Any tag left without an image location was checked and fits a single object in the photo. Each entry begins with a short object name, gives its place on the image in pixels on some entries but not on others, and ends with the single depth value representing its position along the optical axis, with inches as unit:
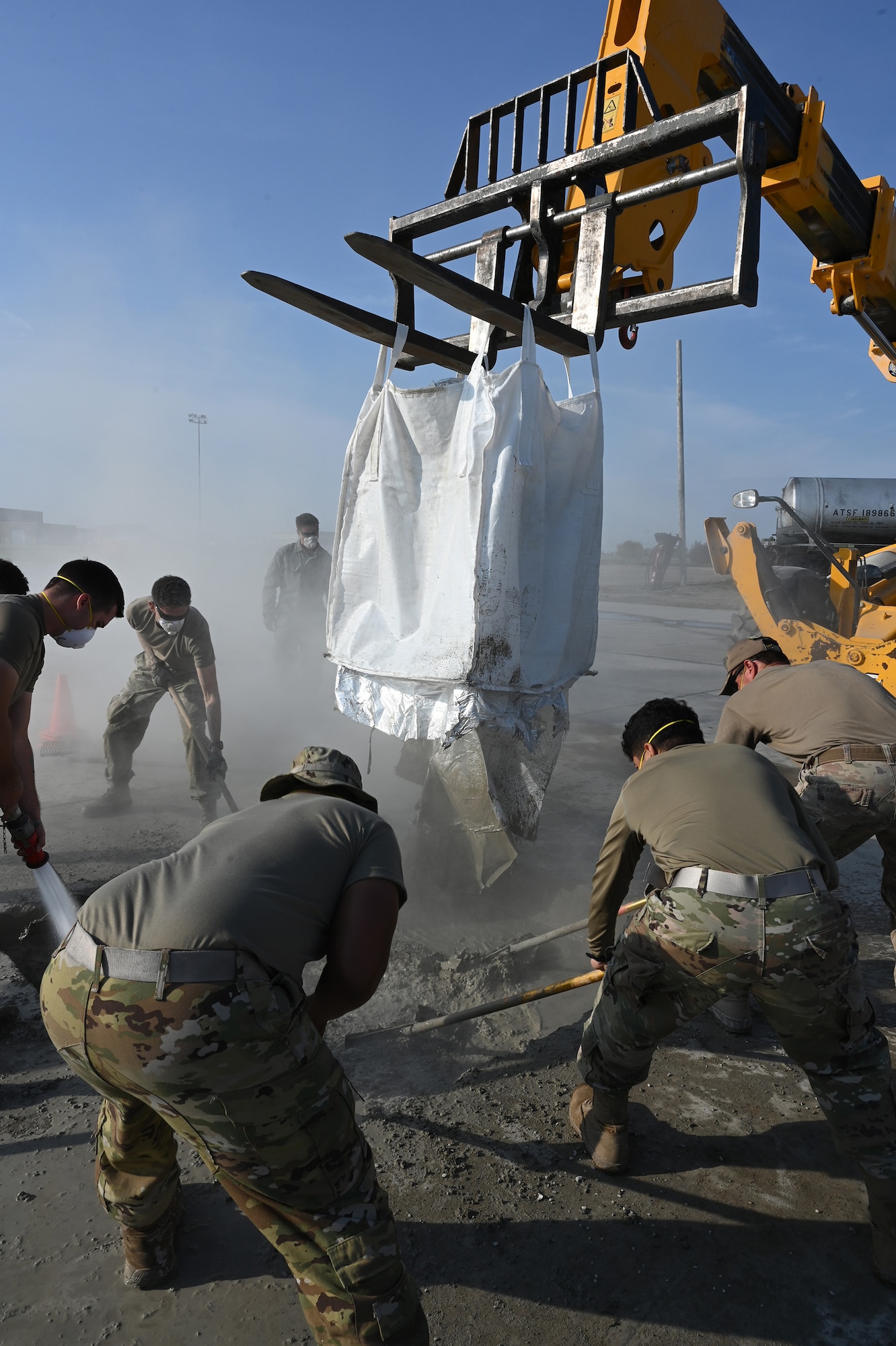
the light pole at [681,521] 1007.0
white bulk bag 103.3
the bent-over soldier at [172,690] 210.7
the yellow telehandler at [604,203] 87.7
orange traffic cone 291.1
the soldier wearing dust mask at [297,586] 305.1
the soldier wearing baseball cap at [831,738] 124.3
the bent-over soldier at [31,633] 118.6
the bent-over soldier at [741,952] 82.4
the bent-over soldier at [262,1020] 61.0
